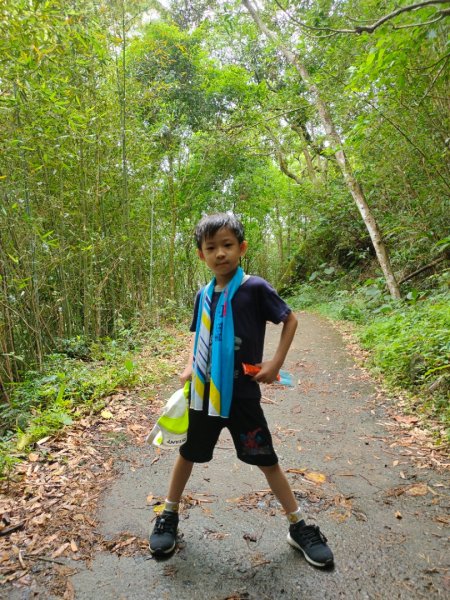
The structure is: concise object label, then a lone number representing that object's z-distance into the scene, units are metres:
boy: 1.68
